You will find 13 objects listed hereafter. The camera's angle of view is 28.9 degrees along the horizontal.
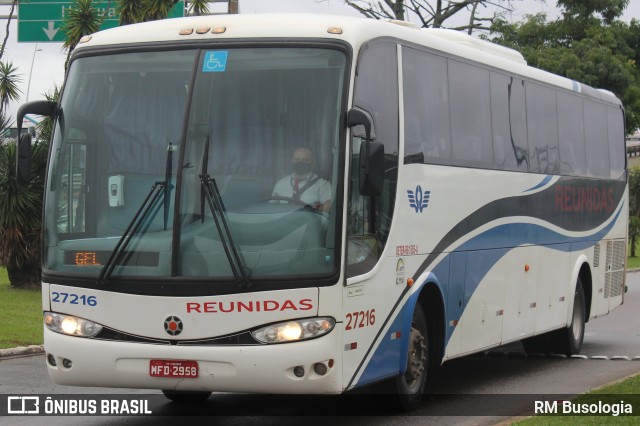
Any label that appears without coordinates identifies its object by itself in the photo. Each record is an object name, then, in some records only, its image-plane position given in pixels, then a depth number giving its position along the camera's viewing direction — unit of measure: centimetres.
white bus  910
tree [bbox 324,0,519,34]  3603
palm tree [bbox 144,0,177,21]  2445
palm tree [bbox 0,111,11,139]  2395
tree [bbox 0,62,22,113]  2759
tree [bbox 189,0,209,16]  2459
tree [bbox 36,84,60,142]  2317
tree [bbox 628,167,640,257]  4722
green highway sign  2658
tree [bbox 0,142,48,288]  2289
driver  929
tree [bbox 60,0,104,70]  2444
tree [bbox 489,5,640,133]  3509
